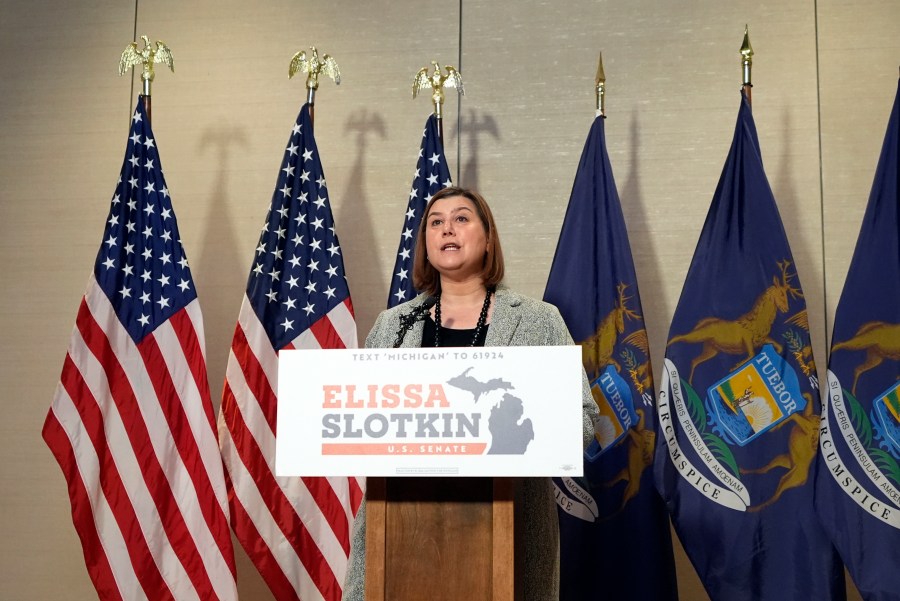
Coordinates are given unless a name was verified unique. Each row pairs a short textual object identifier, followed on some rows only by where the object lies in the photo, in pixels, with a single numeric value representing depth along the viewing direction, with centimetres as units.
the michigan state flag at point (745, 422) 302
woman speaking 216
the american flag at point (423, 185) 352
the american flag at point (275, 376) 334
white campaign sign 174
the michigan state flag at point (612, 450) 317
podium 184
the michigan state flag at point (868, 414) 290
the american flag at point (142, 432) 324
